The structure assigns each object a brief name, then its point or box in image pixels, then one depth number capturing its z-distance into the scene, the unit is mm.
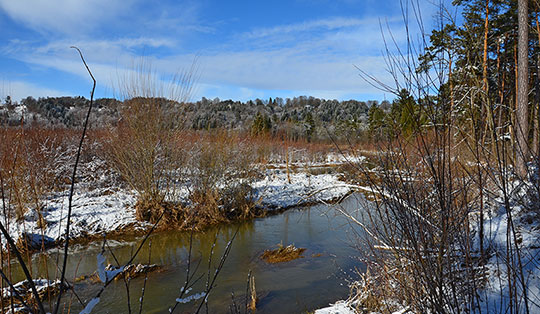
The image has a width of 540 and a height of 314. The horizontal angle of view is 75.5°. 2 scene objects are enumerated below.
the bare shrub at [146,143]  8516
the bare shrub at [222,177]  9570
